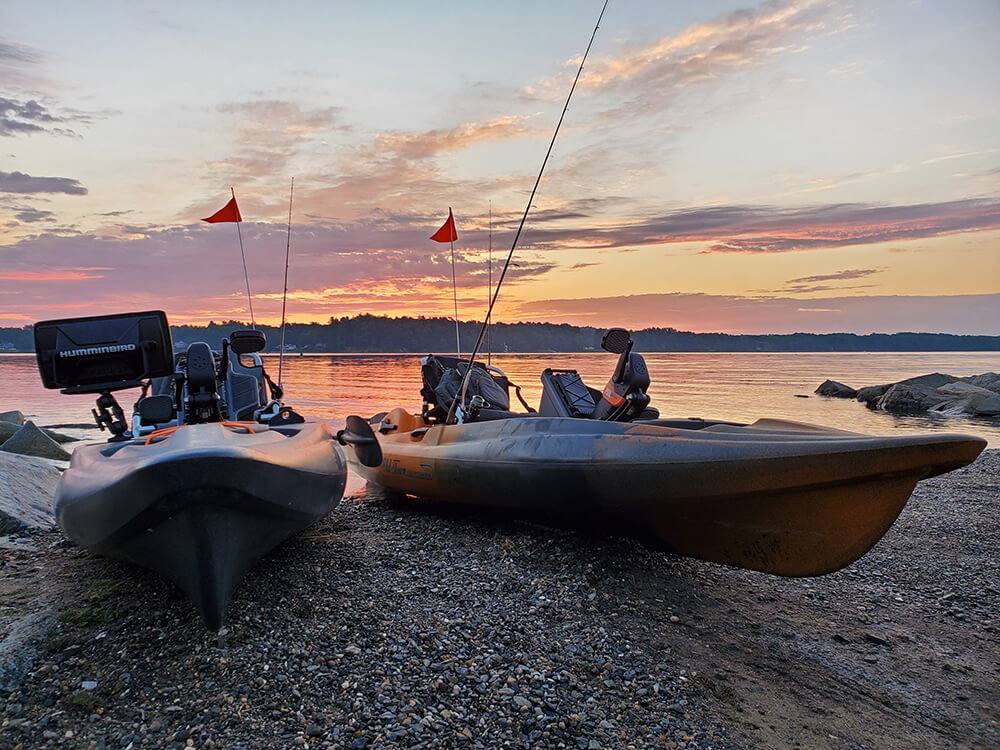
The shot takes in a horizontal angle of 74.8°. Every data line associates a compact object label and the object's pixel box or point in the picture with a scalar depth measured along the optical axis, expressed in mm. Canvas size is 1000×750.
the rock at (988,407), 23609
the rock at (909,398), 27156
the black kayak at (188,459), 3830
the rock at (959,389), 26797
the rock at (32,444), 10758
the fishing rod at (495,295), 6543
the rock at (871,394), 31172
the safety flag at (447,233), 9891
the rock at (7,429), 11883
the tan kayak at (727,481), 4234
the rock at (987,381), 29219
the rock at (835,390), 35188
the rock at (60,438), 14780
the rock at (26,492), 6059
